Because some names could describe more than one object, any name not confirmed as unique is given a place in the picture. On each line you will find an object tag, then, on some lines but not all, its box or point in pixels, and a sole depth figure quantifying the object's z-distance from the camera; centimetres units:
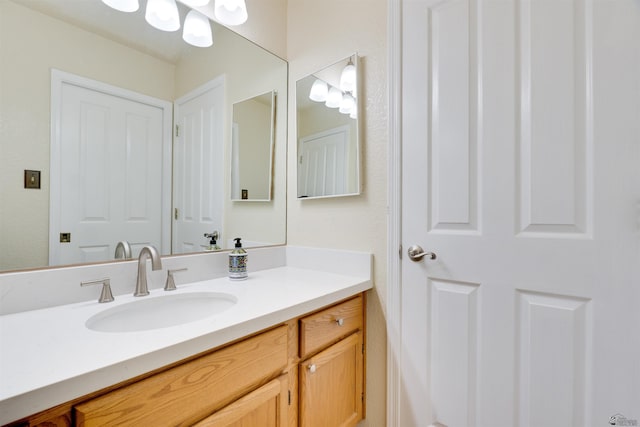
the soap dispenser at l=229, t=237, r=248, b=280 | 128
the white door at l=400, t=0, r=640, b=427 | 81
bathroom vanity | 53
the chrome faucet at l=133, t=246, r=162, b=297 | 101
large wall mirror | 88
